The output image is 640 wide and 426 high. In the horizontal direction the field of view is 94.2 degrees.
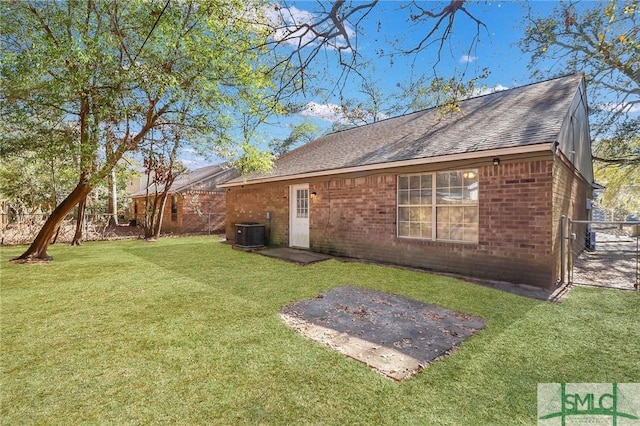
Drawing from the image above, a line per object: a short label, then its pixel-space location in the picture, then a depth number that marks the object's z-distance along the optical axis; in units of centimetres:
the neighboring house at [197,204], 1836
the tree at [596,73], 1061
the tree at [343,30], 359
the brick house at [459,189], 564
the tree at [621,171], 1270
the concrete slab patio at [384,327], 303
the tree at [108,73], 603
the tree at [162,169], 1184
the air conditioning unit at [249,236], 1086
